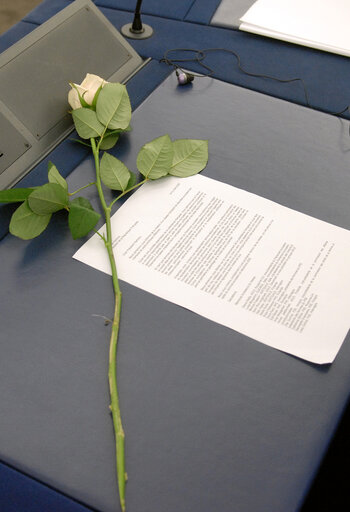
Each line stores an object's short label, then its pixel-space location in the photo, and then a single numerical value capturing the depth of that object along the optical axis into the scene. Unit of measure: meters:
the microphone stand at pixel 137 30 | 1.18
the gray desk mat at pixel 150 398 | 0.56
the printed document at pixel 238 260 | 0.68
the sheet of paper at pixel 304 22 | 1.17
